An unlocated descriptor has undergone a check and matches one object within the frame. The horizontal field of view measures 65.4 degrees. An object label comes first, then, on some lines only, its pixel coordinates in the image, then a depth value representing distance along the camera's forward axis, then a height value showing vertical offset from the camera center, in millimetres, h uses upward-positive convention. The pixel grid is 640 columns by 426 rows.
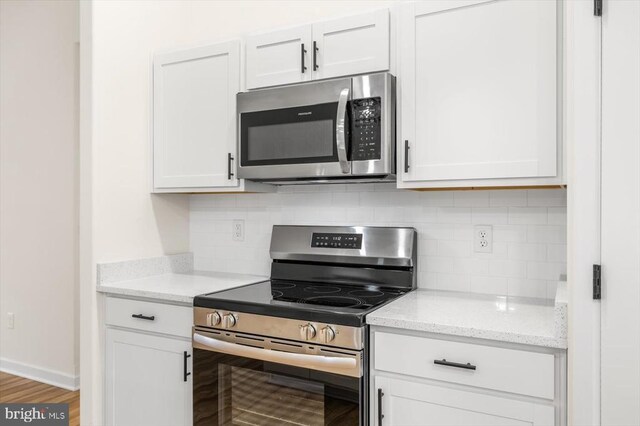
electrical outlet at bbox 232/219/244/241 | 2754 -107
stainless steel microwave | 2000 +341
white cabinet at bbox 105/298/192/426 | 2168 -759
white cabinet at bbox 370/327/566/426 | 1492 -547
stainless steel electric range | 1729 -451
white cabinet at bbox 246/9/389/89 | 2059 +701
